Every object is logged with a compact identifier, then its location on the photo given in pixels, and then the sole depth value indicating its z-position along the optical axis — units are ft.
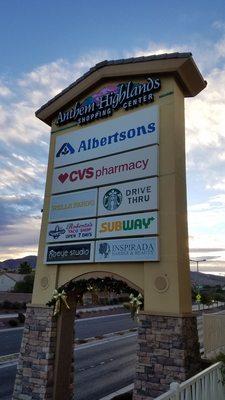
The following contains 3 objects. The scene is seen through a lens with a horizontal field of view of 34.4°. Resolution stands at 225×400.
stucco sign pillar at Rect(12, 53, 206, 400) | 30.91
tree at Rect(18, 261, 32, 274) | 326.65
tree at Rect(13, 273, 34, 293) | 224.31
